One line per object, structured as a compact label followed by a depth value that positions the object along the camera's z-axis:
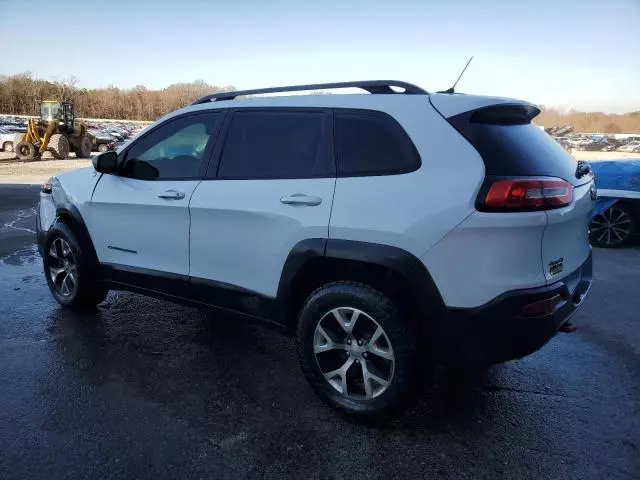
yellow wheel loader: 23.44
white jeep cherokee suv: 2.35
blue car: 7.02
